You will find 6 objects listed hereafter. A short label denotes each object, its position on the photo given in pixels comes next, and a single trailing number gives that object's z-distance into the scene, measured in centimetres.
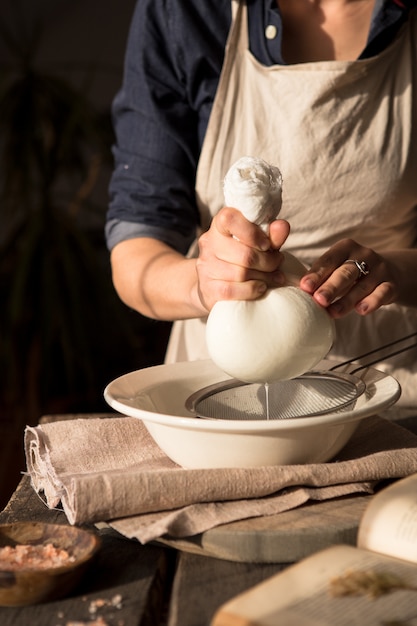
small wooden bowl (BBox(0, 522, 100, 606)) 123
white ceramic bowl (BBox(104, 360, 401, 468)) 134
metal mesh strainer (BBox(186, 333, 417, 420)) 147
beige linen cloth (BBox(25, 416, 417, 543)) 133
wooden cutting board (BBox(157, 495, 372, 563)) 130
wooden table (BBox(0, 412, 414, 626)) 122
